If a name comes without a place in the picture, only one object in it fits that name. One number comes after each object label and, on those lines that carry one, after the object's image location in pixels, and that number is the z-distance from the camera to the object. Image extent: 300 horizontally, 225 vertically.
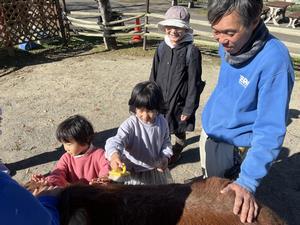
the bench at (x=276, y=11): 11.72
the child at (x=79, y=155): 1.83
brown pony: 1.02
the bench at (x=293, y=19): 10.87
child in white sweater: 1.91
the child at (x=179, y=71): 2.60
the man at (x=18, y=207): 0.76
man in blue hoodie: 1.15
